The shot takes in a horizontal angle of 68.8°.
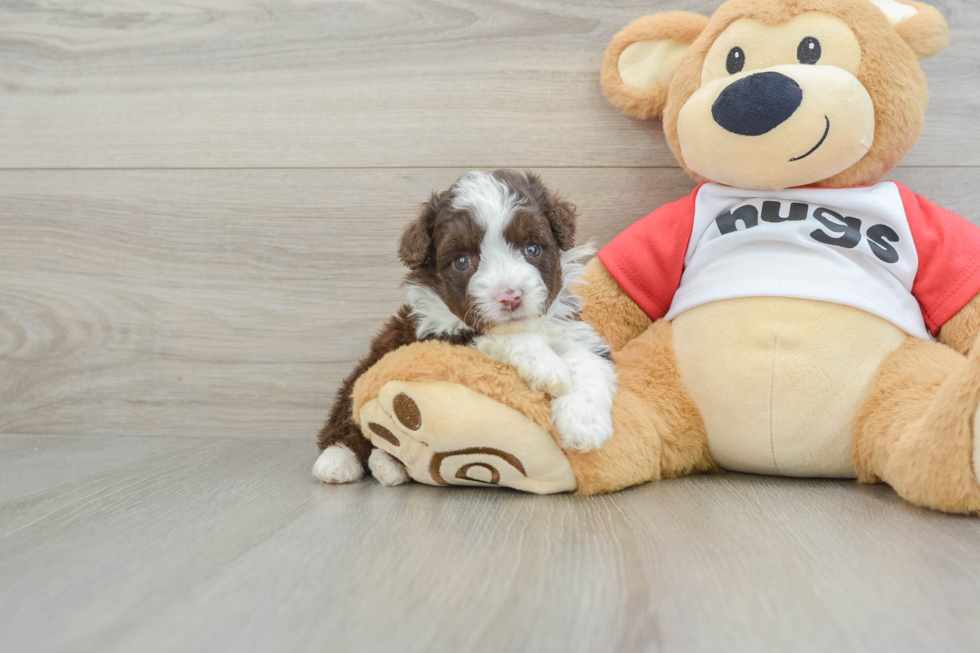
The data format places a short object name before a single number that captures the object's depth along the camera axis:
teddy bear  1.08
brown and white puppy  1.06
